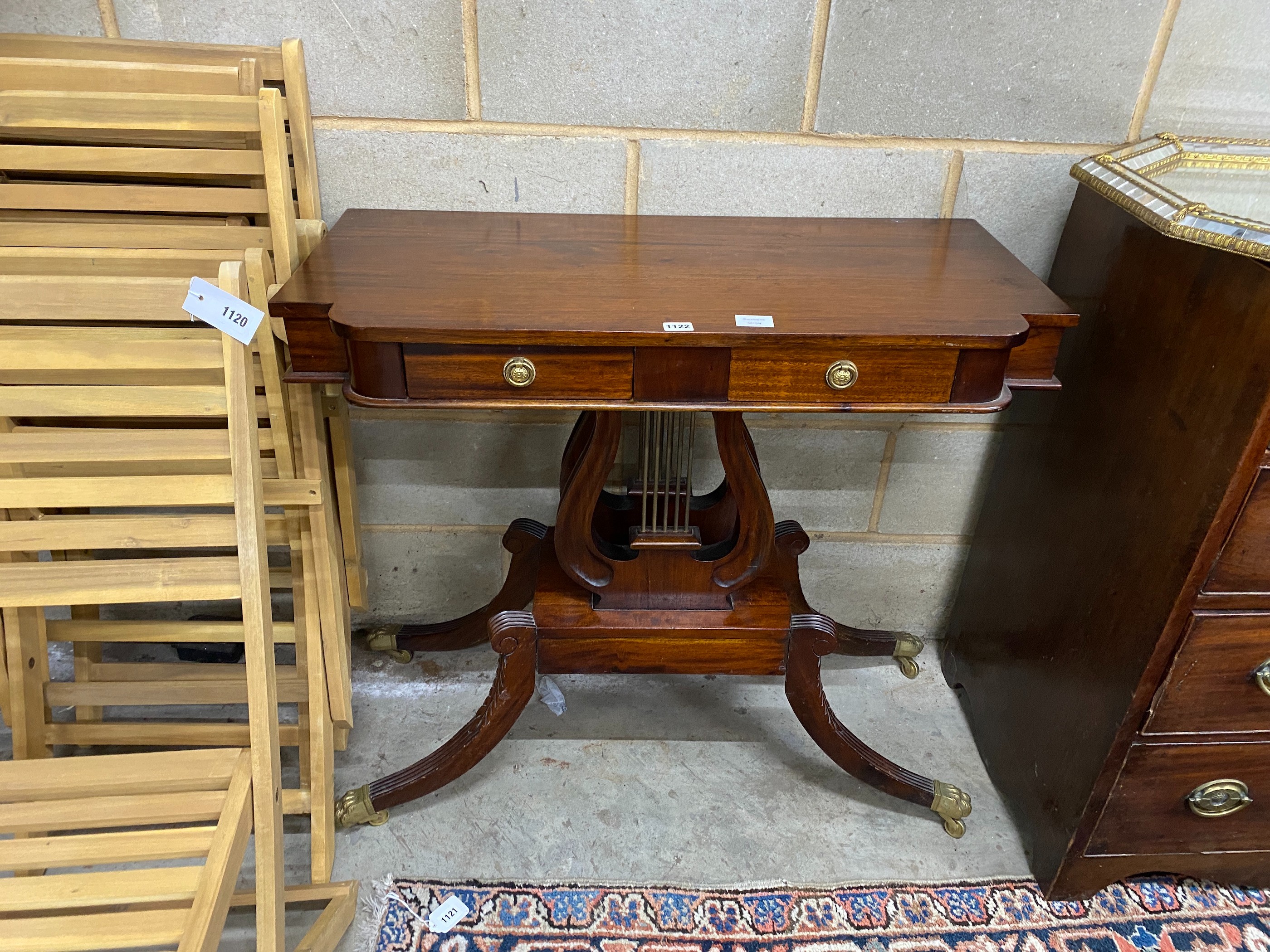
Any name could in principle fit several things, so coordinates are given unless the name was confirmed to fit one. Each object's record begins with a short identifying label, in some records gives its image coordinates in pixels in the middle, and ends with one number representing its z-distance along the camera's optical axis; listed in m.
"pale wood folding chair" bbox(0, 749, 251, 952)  0.98
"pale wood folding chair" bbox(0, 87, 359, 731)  1.26
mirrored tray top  1.23
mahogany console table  1.08
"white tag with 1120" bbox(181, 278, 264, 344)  1.01
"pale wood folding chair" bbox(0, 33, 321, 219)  1.33
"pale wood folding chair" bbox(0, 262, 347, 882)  1.38
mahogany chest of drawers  1.11
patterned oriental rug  1.41
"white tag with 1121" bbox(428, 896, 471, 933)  1.41
